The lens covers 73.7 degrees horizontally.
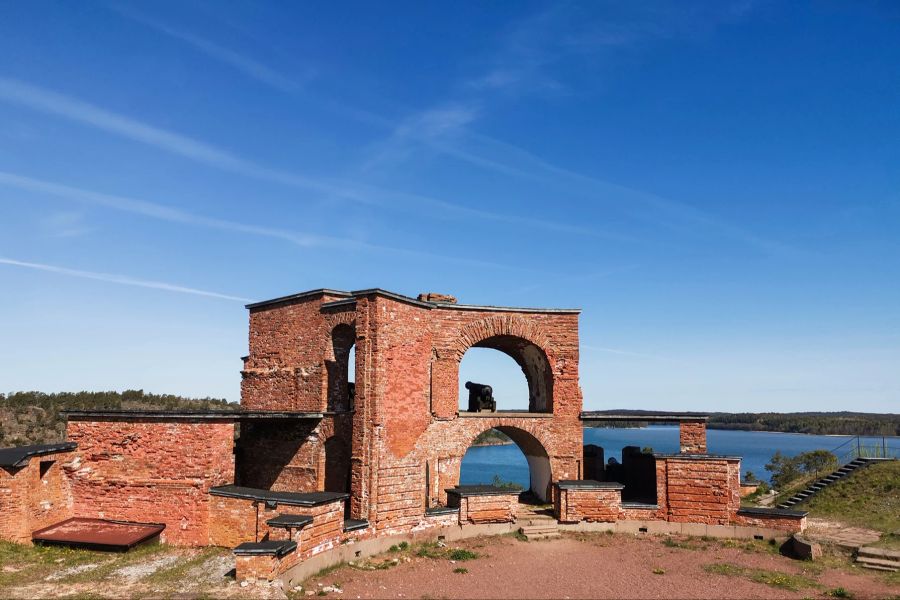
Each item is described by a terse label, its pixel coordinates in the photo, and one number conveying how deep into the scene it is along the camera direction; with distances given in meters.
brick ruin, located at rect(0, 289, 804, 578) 14.07
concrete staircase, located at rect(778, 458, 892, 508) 21.24
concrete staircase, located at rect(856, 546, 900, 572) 14.44
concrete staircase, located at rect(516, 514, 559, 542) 17.27
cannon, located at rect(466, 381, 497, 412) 21.16
